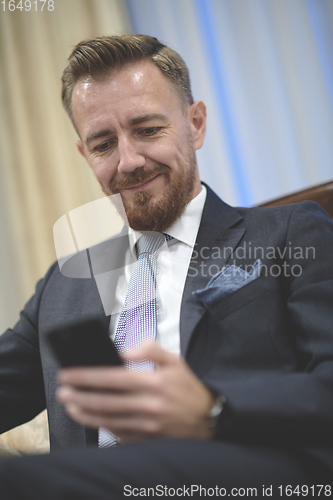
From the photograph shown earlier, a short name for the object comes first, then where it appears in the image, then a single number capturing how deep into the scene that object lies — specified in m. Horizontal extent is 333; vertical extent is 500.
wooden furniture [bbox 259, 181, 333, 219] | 1.09
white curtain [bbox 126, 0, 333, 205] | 1.54
